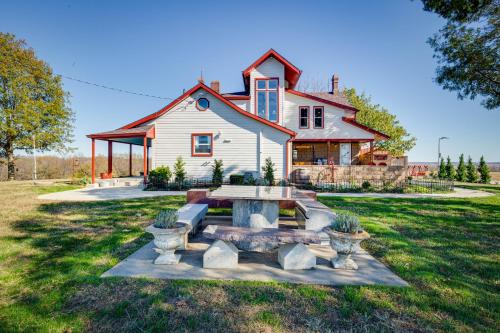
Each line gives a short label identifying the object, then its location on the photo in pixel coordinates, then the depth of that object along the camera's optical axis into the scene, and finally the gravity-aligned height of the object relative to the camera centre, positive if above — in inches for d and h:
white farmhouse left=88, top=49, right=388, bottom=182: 608.1 +84.4
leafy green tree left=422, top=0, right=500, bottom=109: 321.1 +175.7
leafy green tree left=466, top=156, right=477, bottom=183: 1061.8 -13.3
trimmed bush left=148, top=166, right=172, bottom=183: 565.3 -10.2
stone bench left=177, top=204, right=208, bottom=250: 189.3 -37.5
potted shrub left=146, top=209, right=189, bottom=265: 156.3 -41.6
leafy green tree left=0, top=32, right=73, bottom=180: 826.8 +236.6
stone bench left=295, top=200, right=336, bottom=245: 206.7 -41.3
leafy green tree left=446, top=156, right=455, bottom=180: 1103.0 -4.2
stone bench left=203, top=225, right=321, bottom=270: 149.1 -50.2
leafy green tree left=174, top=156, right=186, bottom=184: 591.8 +1.1
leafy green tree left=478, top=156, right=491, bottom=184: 1006.4 -16.9
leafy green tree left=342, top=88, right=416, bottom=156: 1272.1 +234.8
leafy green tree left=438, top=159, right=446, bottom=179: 1117.8 +0.5
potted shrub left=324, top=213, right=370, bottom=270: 152.5 -42.0
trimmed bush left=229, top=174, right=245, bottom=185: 562.6 -20.4
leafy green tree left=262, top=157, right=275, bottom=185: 589.6 +0.0
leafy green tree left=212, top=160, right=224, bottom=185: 598.2 -6.7
